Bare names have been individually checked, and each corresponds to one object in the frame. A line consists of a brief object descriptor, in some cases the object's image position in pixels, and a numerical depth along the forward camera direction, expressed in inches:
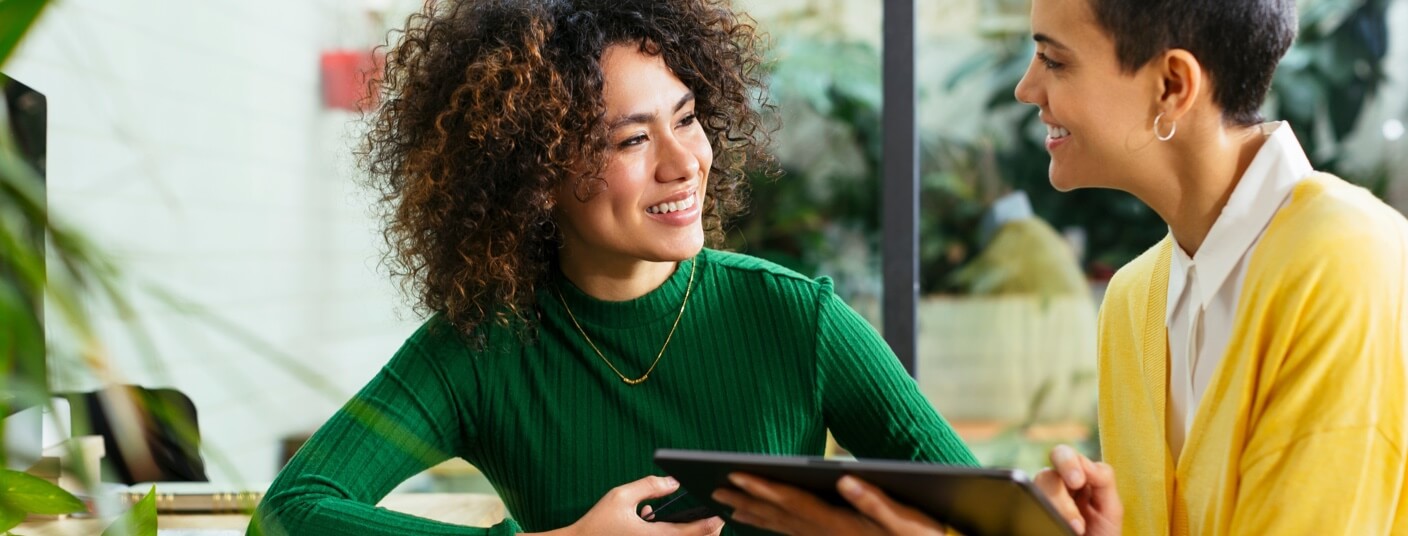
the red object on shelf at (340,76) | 121.4
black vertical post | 96.7
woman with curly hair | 56.3
